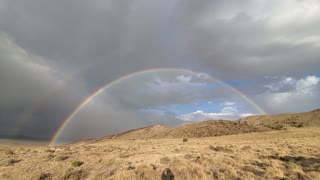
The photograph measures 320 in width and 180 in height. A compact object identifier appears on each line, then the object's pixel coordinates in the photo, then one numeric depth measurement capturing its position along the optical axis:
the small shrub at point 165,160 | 9.98
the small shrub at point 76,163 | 9.96
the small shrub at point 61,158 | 11.62
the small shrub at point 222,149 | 13.58
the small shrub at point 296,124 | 40.05
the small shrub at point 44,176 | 8.64
